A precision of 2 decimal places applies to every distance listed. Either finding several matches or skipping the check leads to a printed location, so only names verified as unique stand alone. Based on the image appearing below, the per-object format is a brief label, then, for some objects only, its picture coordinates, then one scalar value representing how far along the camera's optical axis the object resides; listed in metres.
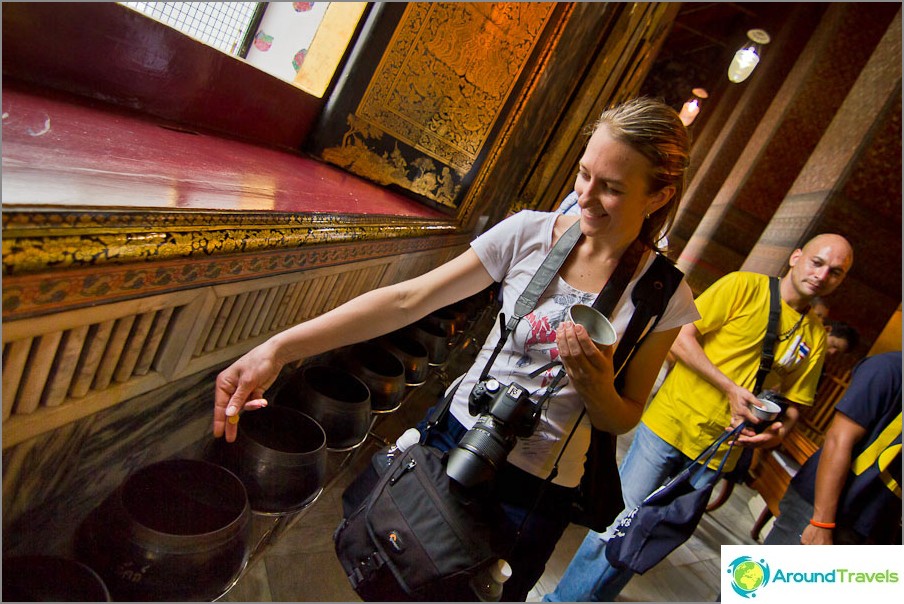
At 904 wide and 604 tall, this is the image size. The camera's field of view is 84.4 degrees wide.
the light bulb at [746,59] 7.52
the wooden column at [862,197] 5.09
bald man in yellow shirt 2.31
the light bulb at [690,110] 8.73
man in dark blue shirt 1.90
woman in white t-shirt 1.10
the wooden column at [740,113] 9.96
